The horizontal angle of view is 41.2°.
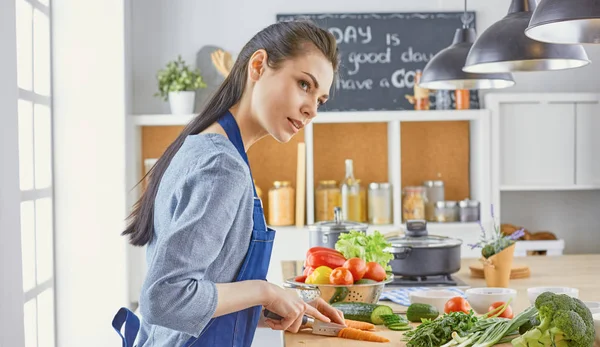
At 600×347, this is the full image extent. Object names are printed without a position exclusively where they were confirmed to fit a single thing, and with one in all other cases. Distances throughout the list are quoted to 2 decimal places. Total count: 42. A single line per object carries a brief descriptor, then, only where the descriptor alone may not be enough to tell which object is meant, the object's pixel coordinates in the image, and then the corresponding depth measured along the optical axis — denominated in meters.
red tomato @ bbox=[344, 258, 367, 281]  2.40
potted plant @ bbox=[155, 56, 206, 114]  4.91
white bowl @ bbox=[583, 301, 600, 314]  1.97
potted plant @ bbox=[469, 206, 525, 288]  3.04
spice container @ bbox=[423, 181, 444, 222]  5.14
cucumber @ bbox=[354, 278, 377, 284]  2.41
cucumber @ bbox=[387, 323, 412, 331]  2.14
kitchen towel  2.68
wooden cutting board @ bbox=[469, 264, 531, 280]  3.30
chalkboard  5.21
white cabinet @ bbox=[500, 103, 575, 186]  5.12
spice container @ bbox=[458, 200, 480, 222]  5.00
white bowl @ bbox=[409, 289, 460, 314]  2.35
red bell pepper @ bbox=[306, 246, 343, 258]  2.54
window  4.02
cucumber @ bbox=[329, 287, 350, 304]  2.38
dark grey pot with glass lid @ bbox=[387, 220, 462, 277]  2.98
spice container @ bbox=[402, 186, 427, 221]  5.03
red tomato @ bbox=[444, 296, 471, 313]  2.21
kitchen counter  2.02
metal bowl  2.38
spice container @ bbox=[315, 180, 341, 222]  5.03
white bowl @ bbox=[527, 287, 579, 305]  2.27
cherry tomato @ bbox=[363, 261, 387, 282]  2.44
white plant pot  4.91
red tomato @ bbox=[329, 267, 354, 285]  2.37
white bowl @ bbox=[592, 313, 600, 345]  1.70
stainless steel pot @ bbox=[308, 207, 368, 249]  3.20
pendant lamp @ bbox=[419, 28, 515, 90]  3.37
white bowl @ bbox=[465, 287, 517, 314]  2.35
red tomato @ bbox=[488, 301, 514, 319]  2.21
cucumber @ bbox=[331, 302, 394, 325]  2.19
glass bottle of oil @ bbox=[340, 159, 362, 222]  4.95
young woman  1.39
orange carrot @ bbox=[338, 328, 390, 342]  2.00
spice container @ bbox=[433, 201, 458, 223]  5.03
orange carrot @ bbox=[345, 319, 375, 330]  2.09
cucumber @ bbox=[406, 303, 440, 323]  2.21
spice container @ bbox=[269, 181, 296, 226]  5.00
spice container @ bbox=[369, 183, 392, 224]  5.02
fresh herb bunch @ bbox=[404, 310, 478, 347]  1.82
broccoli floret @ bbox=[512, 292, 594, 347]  1.59
